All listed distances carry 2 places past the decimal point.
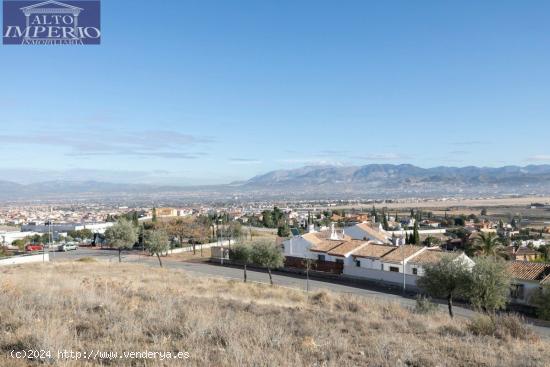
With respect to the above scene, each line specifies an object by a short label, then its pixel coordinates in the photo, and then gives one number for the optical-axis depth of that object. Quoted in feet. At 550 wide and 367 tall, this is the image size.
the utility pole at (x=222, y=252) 193.02
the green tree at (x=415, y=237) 205.33
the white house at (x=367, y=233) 218.18
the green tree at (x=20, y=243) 226.99
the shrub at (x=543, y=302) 87.51
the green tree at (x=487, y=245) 156.46
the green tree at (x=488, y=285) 93.20
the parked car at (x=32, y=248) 221.46
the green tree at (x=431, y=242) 232.37
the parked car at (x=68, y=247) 223.71
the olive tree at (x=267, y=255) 147.54
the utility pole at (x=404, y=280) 135.90
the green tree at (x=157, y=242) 172.45
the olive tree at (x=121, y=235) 183.70
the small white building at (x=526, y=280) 118.01
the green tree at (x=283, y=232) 268.41
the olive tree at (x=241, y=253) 151.94
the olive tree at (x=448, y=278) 95.71
